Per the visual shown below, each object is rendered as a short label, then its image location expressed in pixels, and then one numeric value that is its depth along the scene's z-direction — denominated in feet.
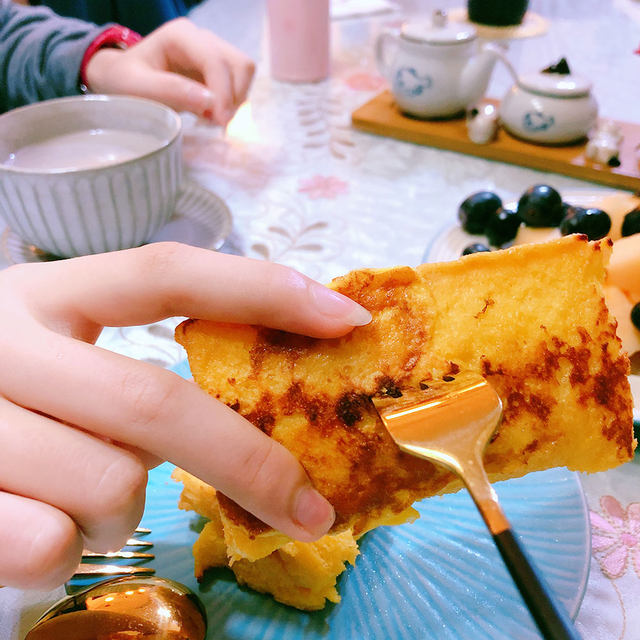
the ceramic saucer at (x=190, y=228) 1.24
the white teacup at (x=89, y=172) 1.11
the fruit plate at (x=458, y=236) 1.23
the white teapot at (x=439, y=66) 1.62
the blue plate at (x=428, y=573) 0.80
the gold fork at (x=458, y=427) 0.60
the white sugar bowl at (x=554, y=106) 1.54
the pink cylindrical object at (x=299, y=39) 1.84
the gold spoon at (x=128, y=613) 0.77
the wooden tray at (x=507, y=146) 1.49
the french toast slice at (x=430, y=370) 0.73
